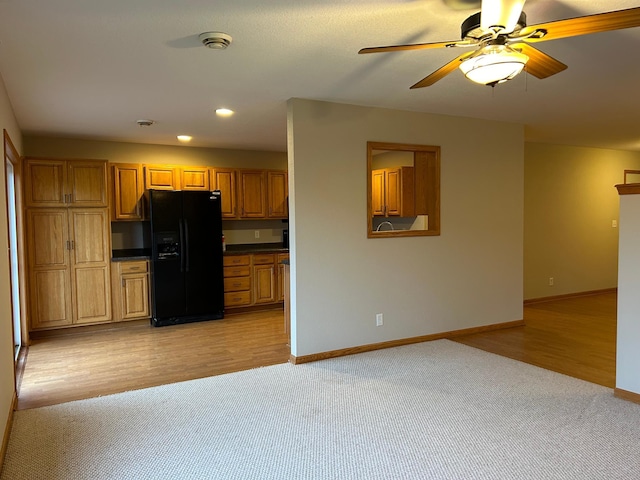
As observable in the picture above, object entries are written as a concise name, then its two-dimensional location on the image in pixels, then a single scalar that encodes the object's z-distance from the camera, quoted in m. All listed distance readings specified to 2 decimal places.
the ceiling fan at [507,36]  1.76
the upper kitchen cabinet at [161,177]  5.97
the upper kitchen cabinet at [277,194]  6.82
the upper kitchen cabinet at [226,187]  6.42
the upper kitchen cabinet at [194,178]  6.21
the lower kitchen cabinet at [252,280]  6.30
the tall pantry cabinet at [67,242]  5.14
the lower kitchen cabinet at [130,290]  5.58
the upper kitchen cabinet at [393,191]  5.73
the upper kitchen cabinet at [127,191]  5.78
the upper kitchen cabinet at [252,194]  6.62
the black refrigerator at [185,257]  5.68
